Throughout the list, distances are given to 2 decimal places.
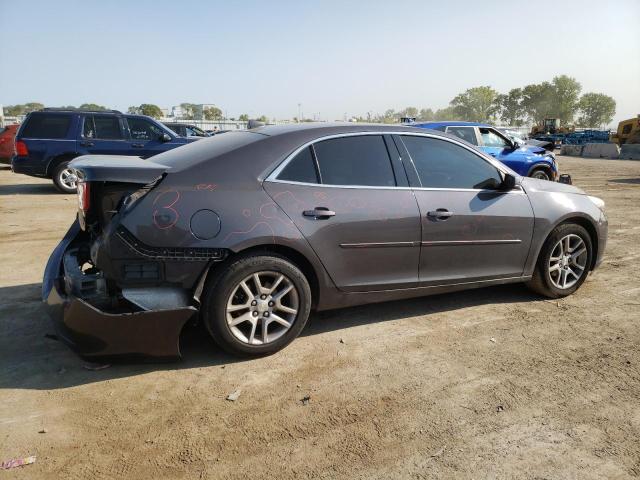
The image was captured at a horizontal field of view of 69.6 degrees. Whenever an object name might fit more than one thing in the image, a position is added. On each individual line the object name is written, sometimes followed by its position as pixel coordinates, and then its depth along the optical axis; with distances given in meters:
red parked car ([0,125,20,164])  14.99
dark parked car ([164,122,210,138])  17.49
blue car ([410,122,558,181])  9.45
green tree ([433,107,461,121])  159.00
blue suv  10.22
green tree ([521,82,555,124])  131.65
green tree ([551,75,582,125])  128.50
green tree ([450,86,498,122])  149.12
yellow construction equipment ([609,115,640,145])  31.77
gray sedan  2.91
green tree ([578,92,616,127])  137.38
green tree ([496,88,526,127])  141.12
